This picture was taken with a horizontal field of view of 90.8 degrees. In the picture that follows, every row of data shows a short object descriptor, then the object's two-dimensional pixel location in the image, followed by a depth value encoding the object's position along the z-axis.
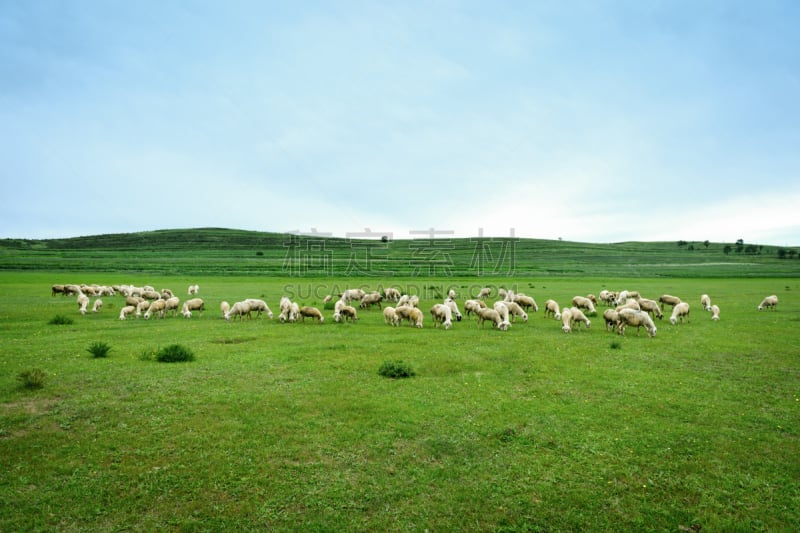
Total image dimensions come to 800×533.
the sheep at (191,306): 25.80
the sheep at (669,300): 29.03
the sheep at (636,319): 19.30
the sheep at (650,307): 25.00
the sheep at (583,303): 28.26
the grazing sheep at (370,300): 32.12
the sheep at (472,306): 25.32
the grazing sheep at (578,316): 21.66
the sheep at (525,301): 29.64
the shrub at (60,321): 21.27
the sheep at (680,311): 23.84
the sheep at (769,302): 29.00
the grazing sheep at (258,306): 25.12
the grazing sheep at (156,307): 25.10
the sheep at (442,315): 22.20
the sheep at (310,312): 23.78
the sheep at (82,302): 26.33
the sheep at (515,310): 25.03
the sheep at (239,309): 24.61
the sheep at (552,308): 25.94
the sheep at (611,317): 20.38
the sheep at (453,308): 24.71
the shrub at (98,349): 13.74
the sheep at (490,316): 22.09
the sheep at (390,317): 23.15
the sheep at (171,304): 26.38
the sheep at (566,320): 20.38
